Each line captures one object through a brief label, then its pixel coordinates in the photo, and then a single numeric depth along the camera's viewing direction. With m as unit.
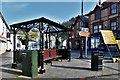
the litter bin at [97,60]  6.22
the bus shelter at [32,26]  6.70
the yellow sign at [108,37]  8.60
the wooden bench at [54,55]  8.40
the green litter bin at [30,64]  5.16
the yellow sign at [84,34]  9.99
